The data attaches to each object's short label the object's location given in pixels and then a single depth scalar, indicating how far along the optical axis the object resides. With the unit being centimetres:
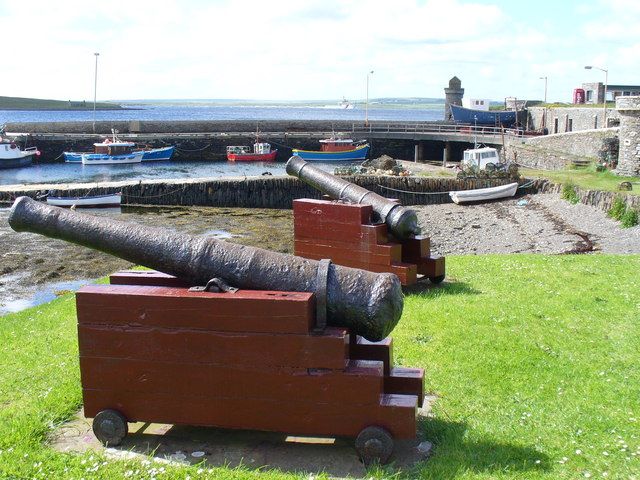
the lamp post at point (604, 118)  4584
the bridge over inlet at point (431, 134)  5300
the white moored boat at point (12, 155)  5538
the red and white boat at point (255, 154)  6159
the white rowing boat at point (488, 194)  3238
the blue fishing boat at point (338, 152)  5834
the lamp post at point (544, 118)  6016
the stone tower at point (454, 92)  7962
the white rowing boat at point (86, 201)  3195
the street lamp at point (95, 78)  7445
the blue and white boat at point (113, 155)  5803
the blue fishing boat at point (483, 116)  6712
